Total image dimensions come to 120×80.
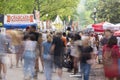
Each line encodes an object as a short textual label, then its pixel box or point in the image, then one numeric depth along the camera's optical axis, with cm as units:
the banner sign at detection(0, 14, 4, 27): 4078
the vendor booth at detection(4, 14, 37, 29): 3688
